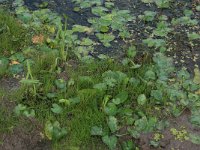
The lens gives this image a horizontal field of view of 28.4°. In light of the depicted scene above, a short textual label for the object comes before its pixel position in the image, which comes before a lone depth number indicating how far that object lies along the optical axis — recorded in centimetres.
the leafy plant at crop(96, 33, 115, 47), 467
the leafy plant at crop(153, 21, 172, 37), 481
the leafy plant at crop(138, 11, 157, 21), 503
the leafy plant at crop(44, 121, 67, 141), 360
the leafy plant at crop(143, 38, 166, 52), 457
